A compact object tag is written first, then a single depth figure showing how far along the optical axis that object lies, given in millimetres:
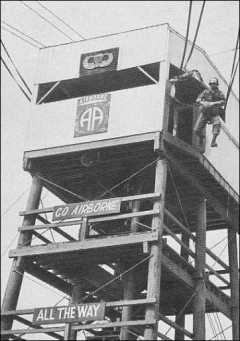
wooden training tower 15445
